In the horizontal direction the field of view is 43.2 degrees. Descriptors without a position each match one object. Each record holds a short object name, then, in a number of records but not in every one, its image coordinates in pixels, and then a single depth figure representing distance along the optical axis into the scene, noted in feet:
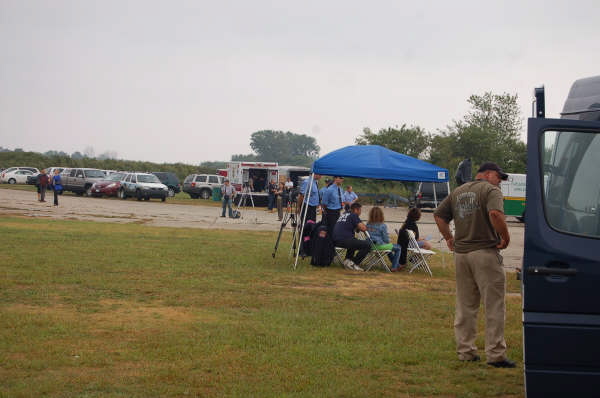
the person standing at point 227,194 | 106.93
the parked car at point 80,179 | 167.32
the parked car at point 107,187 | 156.76
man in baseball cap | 22.90
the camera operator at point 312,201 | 53.61
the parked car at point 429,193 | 147.02
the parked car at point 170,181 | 187.11
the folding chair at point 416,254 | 48.91
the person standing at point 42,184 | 128.88
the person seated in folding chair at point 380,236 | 49.85
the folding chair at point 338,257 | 50.98
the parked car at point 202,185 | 172.35
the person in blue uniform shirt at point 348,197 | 64.67
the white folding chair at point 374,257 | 49.55
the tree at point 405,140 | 218.59
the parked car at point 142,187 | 151.33
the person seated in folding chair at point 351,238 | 49.44
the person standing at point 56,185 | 118.35
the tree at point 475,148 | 215.72
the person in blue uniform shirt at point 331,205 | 52.49
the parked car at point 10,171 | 223.10
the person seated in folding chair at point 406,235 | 49.96
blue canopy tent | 48.16
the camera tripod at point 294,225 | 53.16
